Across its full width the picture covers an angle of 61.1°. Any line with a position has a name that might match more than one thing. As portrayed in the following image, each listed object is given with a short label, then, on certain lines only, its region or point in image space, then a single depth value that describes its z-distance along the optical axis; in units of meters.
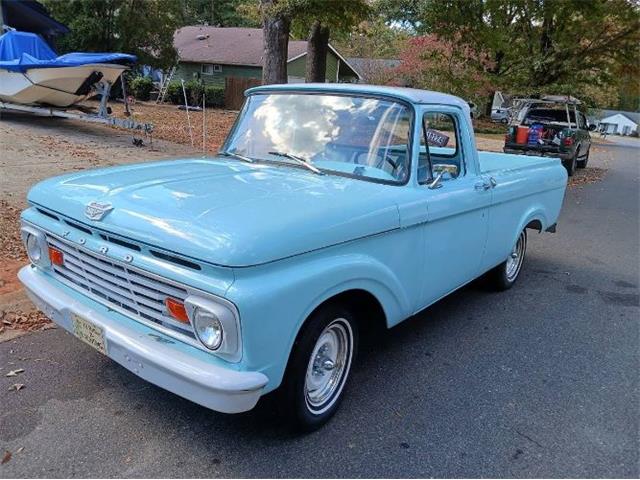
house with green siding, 36.25
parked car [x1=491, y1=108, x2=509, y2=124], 41.15
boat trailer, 12.53
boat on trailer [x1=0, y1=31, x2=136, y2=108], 13.37
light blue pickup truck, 2.43
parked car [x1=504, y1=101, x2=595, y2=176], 15.45
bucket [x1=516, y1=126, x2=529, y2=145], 15.56
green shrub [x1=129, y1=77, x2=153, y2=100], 29.30
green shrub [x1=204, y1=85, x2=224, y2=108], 31.14
